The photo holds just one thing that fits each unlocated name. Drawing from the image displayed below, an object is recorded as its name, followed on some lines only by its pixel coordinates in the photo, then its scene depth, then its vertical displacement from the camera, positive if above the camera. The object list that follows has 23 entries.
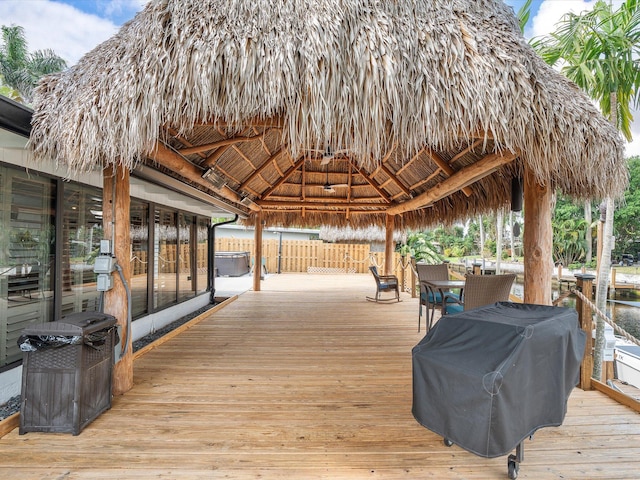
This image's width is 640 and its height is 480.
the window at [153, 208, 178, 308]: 5.29 -0.23
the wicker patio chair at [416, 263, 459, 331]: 4.89 -0.52
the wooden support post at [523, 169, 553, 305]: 3.07 +0.00
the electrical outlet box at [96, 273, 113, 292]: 2.64 -0.31
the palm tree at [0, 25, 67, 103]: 17.59 +10.29
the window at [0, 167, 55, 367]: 2.75 -0.09
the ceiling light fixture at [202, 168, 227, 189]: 4.43 +0.94
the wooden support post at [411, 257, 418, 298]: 7.87 -1.00
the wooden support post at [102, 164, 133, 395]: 2.78 -0.04
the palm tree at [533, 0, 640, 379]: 6.62 +3.70
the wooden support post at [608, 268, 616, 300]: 15.43 -1.93
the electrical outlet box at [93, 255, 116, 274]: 2.64 -0.17
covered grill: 1.56 -0.67
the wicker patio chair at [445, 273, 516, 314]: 4.01 -0.55
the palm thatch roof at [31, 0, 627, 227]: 2.45 +1.21
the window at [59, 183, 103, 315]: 3.39 -0.02
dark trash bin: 2.13 -0.87
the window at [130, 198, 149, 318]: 4.59 -0.18
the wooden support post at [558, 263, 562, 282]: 17.55 -1.50
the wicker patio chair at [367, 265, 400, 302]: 6.93 -0.87
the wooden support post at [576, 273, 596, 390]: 2.91 -0.71
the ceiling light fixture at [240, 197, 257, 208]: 6.76 +0.91
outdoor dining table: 4.41 -0.55
